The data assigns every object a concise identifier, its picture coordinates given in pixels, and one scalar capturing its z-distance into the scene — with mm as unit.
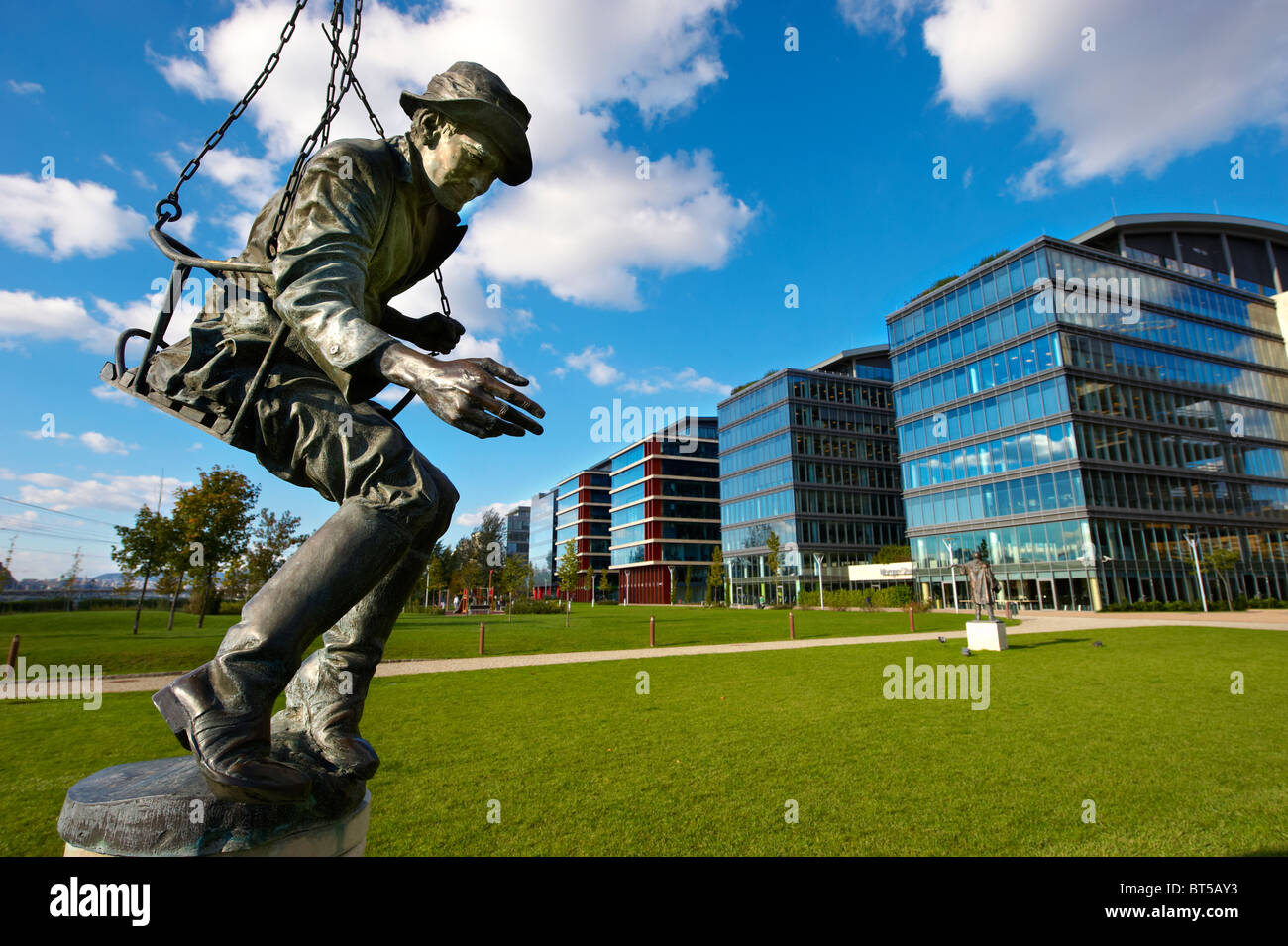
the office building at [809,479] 60875
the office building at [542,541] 108625
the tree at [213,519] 22875
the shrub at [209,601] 31947
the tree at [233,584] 29714
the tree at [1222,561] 37844
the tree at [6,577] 48531
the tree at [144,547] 22172
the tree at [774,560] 56344
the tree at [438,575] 53844
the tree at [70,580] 51094
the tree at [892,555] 55062
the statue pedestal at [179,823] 1526
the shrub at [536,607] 48703
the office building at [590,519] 97875
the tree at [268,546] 33500
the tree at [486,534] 61031
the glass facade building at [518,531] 135500
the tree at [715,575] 65562
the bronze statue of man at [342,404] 1528
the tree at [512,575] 45406
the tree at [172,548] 22406
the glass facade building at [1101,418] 40781
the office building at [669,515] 79188
